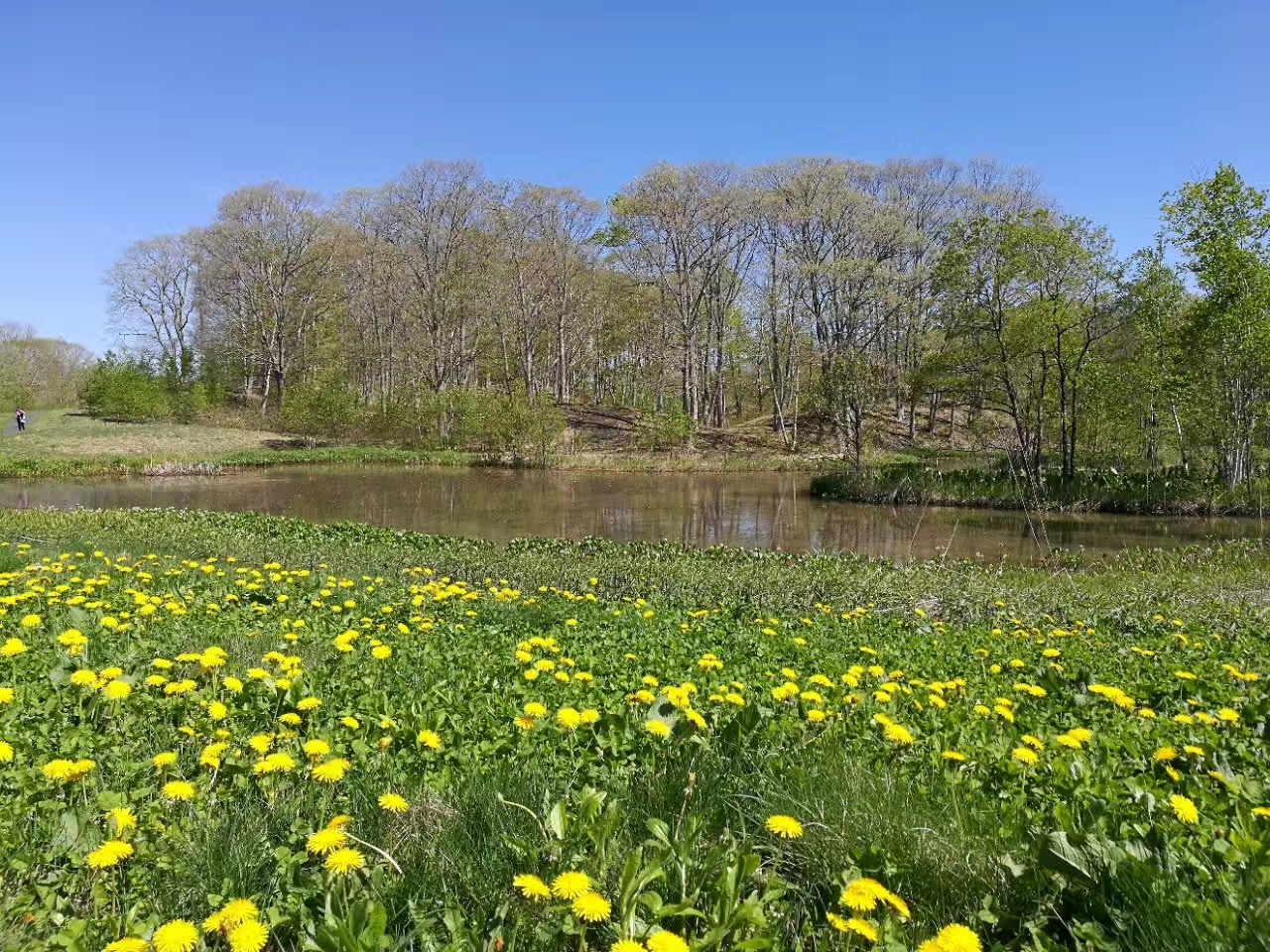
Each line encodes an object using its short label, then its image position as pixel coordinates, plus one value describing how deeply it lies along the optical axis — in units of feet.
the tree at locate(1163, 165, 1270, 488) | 67.26
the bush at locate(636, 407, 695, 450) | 138.92
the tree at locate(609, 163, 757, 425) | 142.92
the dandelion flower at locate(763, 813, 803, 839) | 7.57
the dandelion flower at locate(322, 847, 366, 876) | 6.95
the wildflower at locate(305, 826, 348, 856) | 7.32
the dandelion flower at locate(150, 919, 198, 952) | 6.15
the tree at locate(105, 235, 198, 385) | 183.11
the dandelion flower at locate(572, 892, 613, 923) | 6.47
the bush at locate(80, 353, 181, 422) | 158.30
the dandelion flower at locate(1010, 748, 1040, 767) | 9.56
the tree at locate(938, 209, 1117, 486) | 81.00
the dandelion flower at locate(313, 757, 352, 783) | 8.64
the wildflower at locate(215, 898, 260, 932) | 6.53
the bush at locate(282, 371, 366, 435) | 148.15
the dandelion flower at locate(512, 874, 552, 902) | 6.68
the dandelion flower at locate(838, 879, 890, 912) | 6.63
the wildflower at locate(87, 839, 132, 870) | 7.36
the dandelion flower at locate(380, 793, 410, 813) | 8.18
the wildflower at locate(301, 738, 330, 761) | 9.41
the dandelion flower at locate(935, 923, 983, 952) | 5.92
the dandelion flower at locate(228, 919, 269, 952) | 6.06
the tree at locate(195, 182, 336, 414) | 161.27
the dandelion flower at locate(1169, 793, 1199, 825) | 8.03
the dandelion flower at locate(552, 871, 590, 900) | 6.69
